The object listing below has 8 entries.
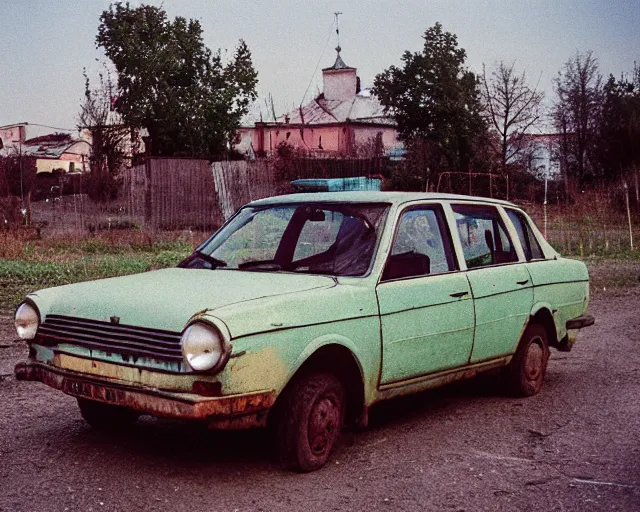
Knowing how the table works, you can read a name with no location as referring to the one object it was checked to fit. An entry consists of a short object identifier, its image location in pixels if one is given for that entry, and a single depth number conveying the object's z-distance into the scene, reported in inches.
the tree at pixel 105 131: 1596.6
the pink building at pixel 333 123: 2508.6
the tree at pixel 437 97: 1697.8
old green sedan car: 183.6
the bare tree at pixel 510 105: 2272.4
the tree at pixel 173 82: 1524.4
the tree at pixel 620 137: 1736.0
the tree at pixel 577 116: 2217.0
